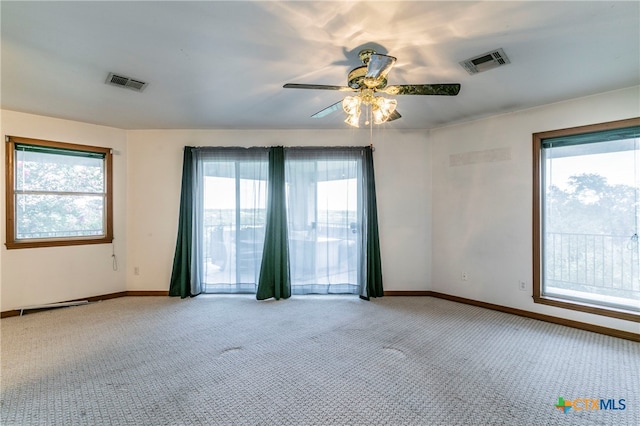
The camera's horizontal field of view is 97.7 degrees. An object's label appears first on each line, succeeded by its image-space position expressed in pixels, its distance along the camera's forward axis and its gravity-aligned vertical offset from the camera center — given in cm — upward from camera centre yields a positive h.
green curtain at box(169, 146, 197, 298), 406 -38
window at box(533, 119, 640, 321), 284 -7
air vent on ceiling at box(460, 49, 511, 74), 216 +122
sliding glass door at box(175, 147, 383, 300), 411 +1
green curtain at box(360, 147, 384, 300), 407 -31
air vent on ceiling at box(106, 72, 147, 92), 252 +124
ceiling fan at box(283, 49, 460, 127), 197 +90
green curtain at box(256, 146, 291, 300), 402 -39
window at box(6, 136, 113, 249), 344 +29
